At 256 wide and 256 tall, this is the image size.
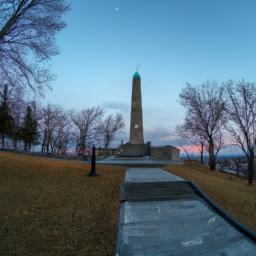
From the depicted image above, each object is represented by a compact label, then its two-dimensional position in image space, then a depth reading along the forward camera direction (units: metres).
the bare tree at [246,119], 21.14
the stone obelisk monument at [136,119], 31.12
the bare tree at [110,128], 49.00
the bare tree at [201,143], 30.20
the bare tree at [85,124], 46.78
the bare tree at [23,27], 12.44
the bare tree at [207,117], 26.31
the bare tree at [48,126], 45.28
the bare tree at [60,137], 47.62
